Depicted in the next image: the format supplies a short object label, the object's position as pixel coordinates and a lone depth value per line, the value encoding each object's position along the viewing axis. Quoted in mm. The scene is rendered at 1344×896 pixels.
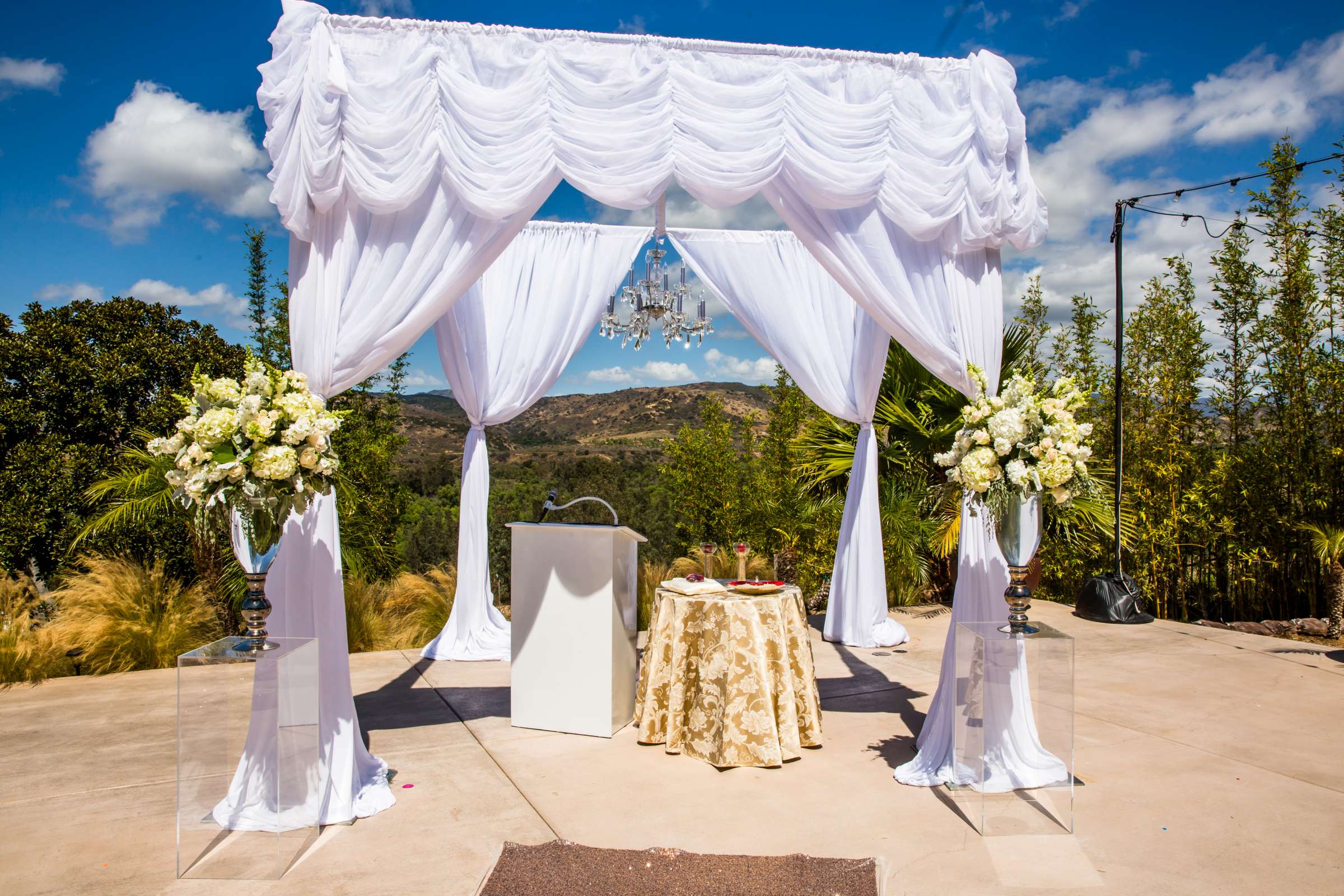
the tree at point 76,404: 5906
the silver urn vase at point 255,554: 2723
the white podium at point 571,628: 3818
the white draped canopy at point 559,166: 3135
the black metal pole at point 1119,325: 6141
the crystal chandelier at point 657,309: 4156
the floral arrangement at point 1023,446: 2906
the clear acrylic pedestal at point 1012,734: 2850
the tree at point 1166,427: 6570
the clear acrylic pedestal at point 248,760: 2562
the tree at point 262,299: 8016
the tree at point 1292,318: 5867
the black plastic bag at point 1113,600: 6336
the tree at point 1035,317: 7887
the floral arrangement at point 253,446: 2607
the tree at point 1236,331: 6332
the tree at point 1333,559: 5492
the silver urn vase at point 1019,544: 3061
